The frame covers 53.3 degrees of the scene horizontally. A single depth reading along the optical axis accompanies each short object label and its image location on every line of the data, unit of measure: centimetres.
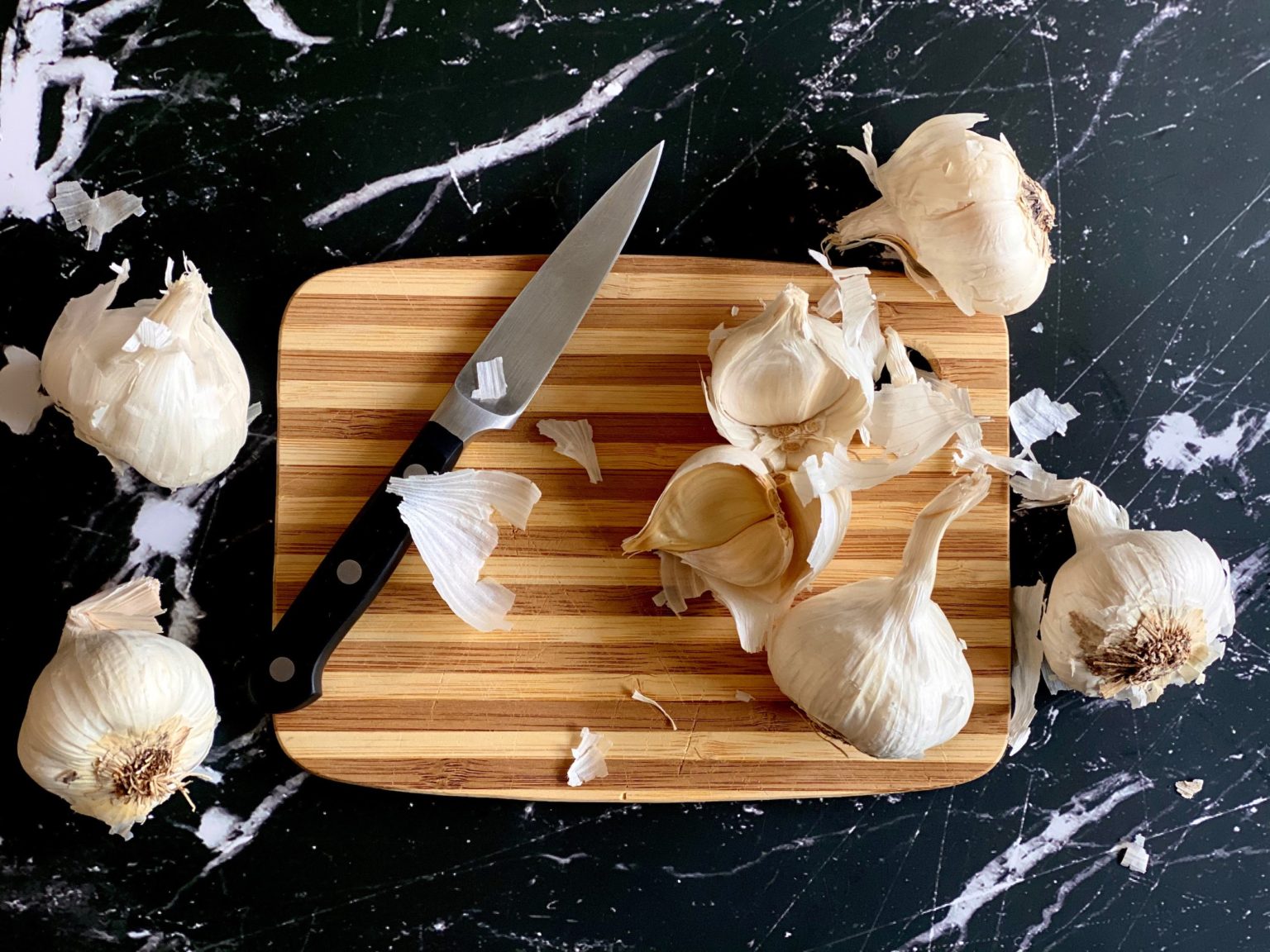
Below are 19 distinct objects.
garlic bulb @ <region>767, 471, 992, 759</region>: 35
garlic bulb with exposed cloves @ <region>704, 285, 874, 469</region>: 35
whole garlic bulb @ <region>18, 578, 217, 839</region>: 34
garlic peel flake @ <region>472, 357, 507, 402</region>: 36
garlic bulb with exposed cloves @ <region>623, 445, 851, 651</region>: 36
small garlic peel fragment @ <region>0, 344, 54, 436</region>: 37
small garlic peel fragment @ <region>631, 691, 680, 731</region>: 37
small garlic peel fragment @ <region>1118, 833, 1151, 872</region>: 40
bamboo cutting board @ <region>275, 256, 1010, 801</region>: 37
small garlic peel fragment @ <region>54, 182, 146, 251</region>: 37
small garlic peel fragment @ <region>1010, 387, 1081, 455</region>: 39
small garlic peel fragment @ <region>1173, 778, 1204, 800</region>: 40
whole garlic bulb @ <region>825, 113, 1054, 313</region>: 35
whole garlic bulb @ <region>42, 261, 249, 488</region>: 33
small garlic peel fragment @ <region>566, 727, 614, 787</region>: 37
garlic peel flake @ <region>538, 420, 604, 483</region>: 37
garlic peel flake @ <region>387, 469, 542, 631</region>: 36
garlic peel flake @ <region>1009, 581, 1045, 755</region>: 38
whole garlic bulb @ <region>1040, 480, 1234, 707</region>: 36
